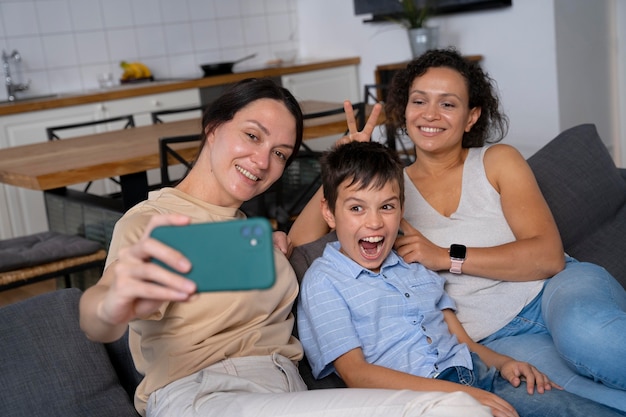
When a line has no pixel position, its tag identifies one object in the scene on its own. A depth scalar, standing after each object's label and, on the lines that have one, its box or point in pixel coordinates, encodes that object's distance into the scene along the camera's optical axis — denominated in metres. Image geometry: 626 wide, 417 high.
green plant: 4.83
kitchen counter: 4.60
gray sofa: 1.58
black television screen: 4.59
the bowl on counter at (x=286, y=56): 5.93
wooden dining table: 2.95
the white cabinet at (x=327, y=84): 5.48
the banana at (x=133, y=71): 5.38
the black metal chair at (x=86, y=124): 3.99
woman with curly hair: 1.81
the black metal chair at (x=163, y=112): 4.05
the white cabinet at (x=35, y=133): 4.57
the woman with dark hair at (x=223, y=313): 1.17
